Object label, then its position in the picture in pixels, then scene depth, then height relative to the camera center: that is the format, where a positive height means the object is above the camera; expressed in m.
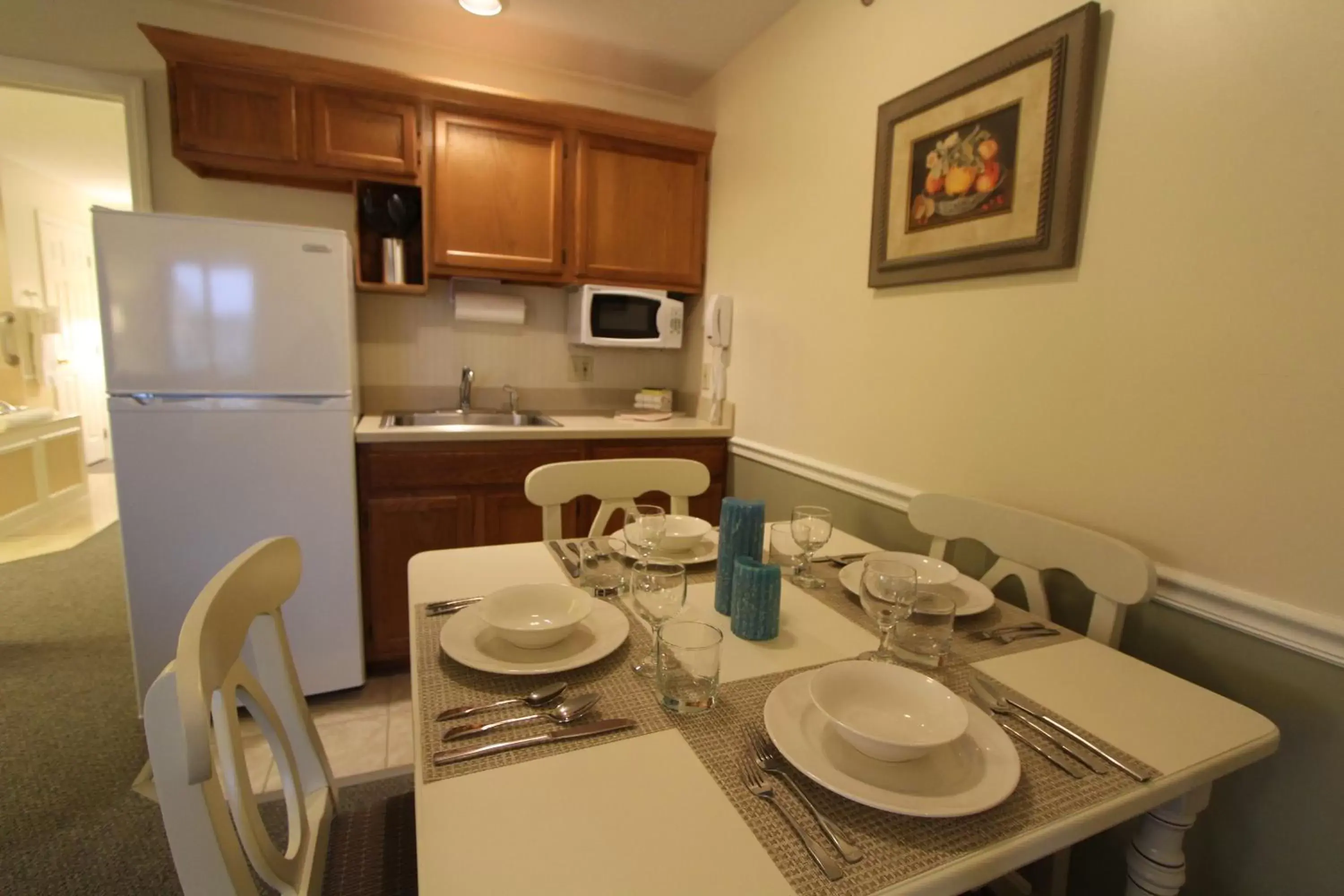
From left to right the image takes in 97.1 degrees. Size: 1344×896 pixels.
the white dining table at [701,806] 0.50 -0.42
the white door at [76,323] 4.95 +0.27
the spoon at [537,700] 0.71 -0.41
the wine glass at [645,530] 1.10 -0.30
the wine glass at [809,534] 1.19 -0.31
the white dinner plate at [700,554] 1.24 -0.39
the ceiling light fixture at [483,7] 2.08 +1.27
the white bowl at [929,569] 1.15 -0.37
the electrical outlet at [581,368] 2.89 +0.01
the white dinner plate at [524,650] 0.80 -0.39
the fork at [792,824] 0.51 -0.42
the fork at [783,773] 0.54 -0.42
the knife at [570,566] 1.16 -0.39
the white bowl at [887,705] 0.64 -0.38
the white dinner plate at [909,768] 0.57 -0.40
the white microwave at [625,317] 2.56 +0.24
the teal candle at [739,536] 1.04 -0.28
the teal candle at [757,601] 0.91 -0.34
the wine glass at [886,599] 0.89 -0.33
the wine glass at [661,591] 0.94 -0.34
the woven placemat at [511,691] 0.65 -0.41
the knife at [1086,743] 0.64 -0.41
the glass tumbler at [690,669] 0.73 -0.37
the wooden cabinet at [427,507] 2.08 -0.51
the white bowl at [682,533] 1.28 -0.35
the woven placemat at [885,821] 0.52 -0.42
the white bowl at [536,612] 0.83 -0.37
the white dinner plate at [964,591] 1.06 -0.39
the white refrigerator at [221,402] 1.65 -0.13
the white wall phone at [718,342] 2.46 +0.14
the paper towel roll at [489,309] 2.53 +0.25
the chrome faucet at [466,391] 2.64 -0.11
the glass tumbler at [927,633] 0.87 -0.37
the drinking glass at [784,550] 1.25 -0.39
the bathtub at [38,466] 3.56 -0.73
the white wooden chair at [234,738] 0.50 -0.39
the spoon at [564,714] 0.67 -0.41
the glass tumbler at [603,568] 1.08 -0.38
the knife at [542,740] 0.63 -0.41
